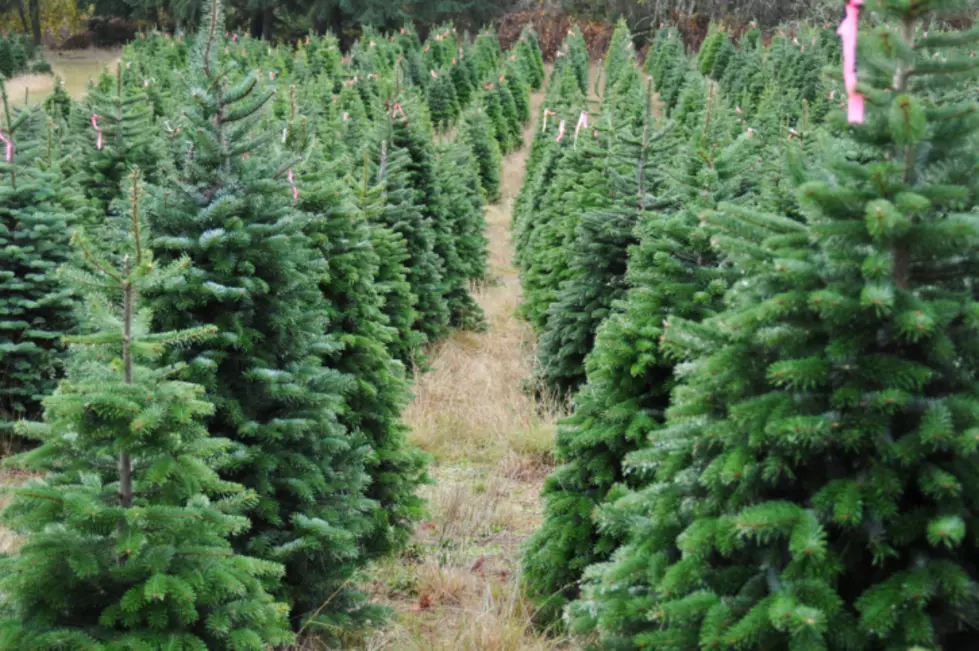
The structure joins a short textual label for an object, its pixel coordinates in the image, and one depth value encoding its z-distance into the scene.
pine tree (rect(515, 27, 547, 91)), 36.44
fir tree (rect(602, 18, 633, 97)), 31.69
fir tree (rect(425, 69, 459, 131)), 26.14
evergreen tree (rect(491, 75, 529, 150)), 27.59
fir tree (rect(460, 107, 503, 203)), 20.24
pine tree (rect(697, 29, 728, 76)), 34.88
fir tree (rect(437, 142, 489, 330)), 12.16
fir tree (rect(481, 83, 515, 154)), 25.95
